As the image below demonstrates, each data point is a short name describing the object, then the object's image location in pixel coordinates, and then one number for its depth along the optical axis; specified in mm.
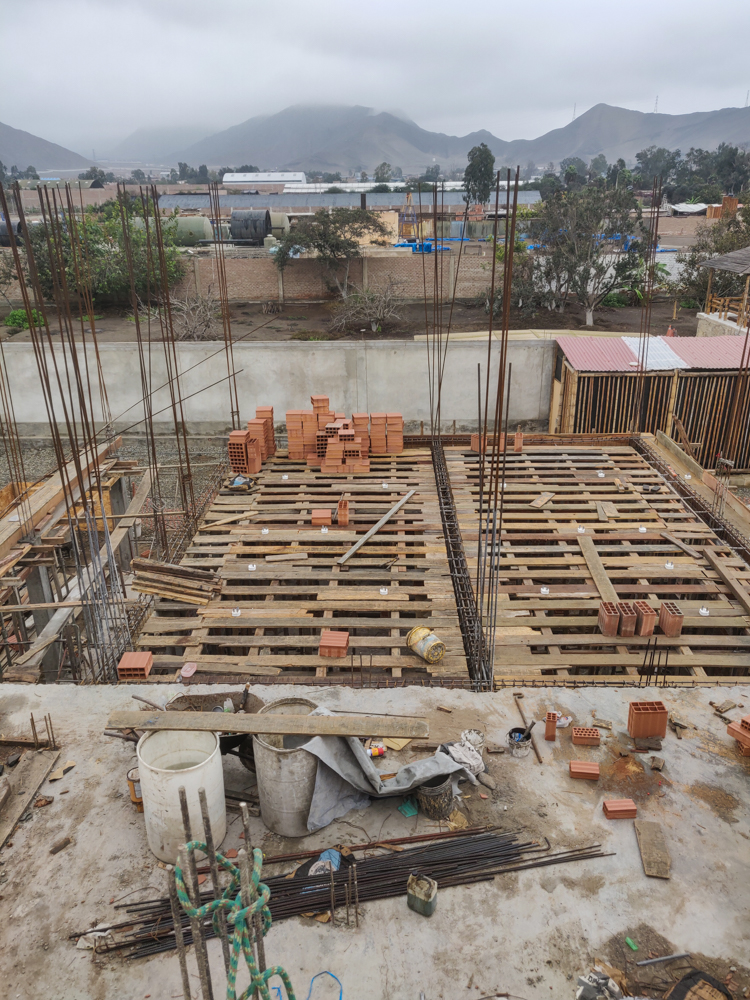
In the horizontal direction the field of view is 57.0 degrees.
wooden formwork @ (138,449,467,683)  6961
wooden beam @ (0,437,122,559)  9414
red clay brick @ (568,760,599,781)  5004
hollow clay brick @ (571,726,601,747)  5320
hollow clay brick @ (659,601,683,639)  7355
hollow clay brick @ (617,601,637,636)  7340
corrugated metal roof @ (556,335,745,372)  14023
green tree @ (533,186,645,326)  23066
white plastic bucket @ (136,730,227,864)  4164
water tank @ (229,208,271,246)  35000
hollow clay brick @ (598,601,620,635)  7352
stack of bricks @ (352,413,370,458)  11211
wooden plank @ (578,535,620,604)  7957
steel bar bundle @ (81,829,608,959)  3969
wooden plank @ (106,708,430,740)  4398
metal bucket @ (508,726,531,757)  5234
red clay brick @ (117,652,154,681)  6523
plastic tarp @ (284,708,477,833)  4512
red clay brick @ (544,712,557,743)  5363
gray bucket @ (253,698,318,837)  4383
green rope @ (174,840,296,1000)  2701
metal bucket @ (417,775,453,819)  4691
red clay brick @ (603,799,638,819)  4703
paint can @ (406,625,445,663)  6750
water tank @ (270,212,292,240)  38344
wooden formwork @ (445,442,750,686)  7184
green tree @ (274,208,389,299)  26344
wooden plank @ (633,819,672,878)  4312
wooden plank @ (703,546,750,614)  7902
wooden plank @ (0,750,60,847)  4707
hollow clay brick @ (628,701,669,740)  5293
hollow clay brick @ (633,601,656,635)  7285
